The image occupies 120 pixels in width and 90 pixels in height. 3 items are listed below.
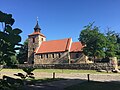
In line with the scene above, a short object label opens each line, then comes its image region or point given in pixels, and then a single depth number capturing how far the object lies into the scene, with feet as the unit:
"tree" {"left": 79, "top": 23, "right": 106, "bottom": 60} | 74.19
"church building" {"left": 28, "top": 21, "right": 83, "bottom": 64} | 92.46
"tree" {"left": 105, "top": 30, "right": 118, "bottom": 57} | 76.56
